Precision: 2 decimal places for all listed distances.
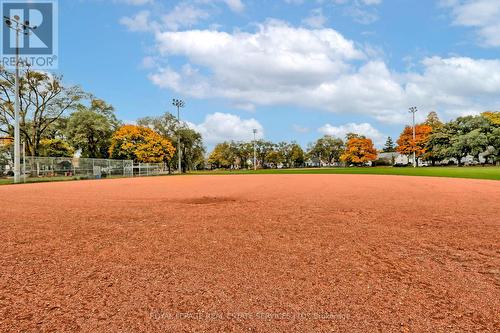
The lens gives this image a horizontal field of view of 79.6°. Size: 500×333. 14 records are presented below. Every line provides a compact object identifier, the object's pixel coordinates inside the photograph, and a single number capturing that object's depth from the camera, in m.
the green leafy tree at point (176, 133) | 60.62
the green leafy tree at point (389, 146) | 119.63
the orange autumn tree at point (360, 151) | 70.44
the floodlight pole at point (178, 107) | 59.15
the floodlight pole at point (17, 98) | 24.48
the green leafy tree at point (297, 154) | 98.75
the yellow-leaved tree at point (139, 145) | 50.28
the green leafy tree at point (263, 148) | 97.31
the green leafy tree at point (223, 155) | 93.00
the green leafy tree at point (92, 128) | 45.72
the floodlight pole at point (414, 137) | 65.86
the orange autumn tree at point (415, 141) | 65.94
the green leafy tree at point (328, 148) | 98.61
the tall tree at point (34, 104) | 38.01
